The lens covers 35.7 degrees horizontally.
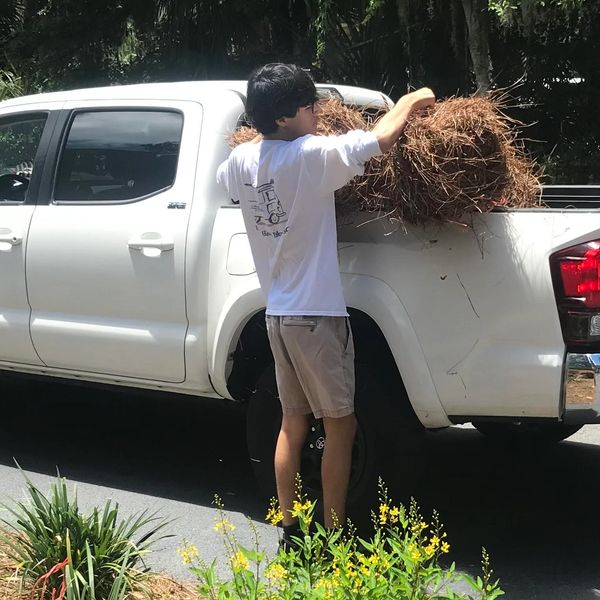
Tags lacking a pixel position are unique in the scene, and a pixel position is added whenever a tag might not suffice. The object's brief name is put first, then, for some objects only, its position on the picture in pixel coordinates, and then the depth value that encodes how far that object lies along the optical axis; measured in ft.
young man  11.49
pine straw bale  11.48
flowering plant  8.43
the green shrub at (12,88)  45.09
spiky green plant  10.62
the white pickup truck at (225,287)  11.49
